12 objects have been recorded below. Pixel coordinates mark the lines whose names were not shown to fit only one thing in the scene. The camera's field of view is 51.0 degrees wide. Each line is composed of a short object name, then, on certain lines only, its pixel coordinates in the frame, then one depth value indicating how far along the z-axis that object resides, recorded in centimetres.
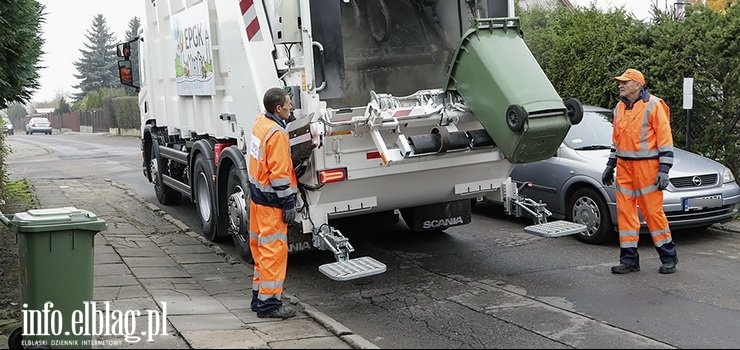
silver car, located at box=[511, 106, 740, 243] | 772
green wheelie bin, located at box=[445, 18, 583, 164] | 586
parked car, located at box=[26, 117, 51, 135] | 5244
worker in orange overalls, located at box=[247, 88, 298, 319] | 553
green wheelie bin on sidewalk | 466
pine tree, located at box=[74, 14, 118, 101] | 5641
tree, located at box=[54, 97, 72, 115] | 6128
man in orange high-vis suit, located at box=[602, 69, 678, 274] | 663
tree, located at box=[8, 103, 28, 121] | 8112
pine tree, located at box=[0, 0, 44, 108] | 678
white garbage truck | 608
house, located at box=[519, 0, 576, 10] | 1932
